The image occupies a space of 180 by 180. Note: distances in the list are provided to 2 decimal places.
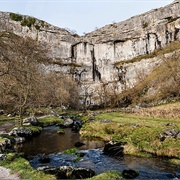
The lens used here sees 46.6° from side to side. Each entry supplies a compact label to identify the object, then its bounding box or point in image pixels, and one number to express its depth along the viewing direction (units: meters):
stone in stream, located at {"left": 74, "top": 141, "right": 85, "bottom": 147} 25.74
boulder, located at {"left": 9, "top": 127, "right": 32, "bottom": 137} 30.26
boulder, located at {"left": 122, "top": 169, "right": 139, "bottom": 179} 14.82
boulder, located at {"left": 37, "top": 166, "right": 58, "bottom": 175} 15.92
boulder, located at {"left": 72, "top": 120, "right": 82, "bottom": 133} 37.29
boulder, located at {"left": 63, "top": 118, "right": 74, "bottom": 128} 42.21
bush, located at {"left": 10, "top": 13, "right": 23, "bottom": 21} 123.98
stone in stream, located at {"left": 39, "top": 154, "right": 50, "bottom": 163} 19.81
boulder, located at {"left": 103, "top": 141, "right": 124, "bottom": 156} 21.49
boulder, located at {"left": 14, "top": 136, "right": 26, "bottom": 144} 27.90
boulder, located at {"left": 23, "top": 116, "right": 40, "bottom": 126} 40.05
